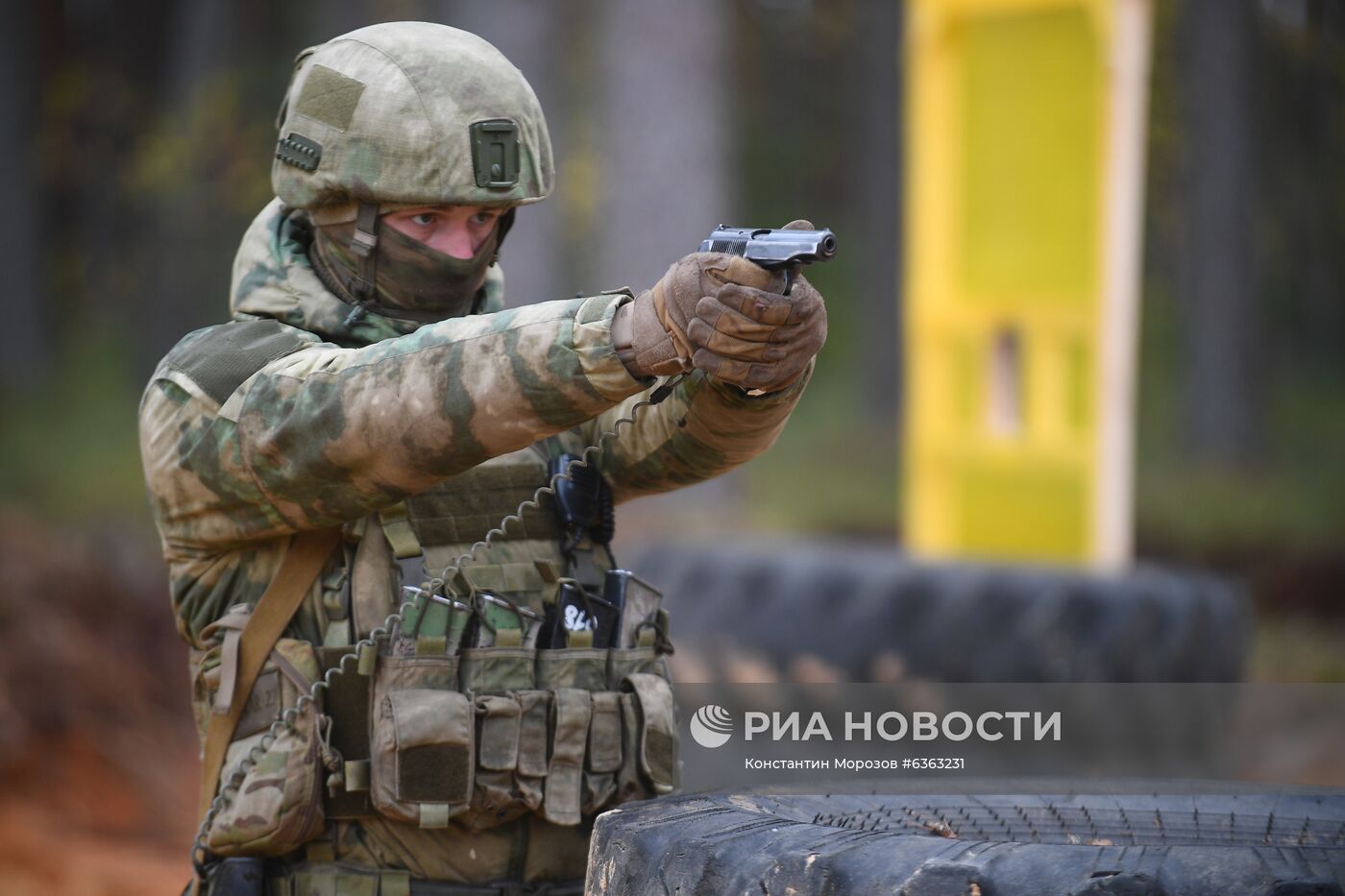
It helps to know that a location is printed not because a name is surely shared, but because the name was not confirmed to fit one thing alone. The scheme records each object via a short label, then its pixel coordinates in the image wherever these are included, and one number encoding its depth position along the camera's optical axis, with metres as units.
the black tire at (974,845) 4.63
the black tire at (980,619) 13.48
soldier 5.66
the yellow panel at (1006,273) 15.59
